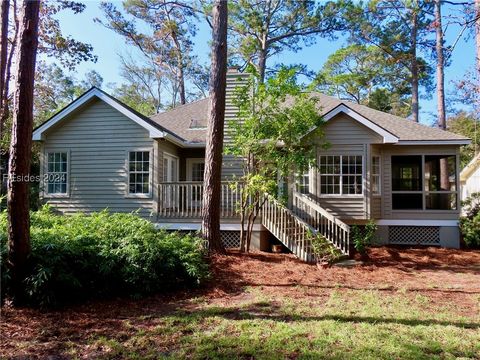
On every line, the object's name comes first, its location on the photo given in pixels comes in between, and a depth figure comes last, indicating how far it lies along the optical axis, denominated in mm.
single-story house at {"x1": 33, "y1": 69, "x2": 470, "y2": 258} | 11109
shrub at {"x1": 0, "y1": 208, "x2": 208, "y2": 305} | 5316
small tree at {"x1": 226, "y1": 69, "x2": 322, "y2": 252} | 8875
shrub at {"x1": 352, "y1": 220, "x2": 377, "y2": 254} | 9223
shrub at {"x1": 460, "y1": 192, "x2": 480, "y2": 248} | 11523
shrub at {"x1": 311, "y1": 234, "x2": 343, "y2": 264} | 8578
